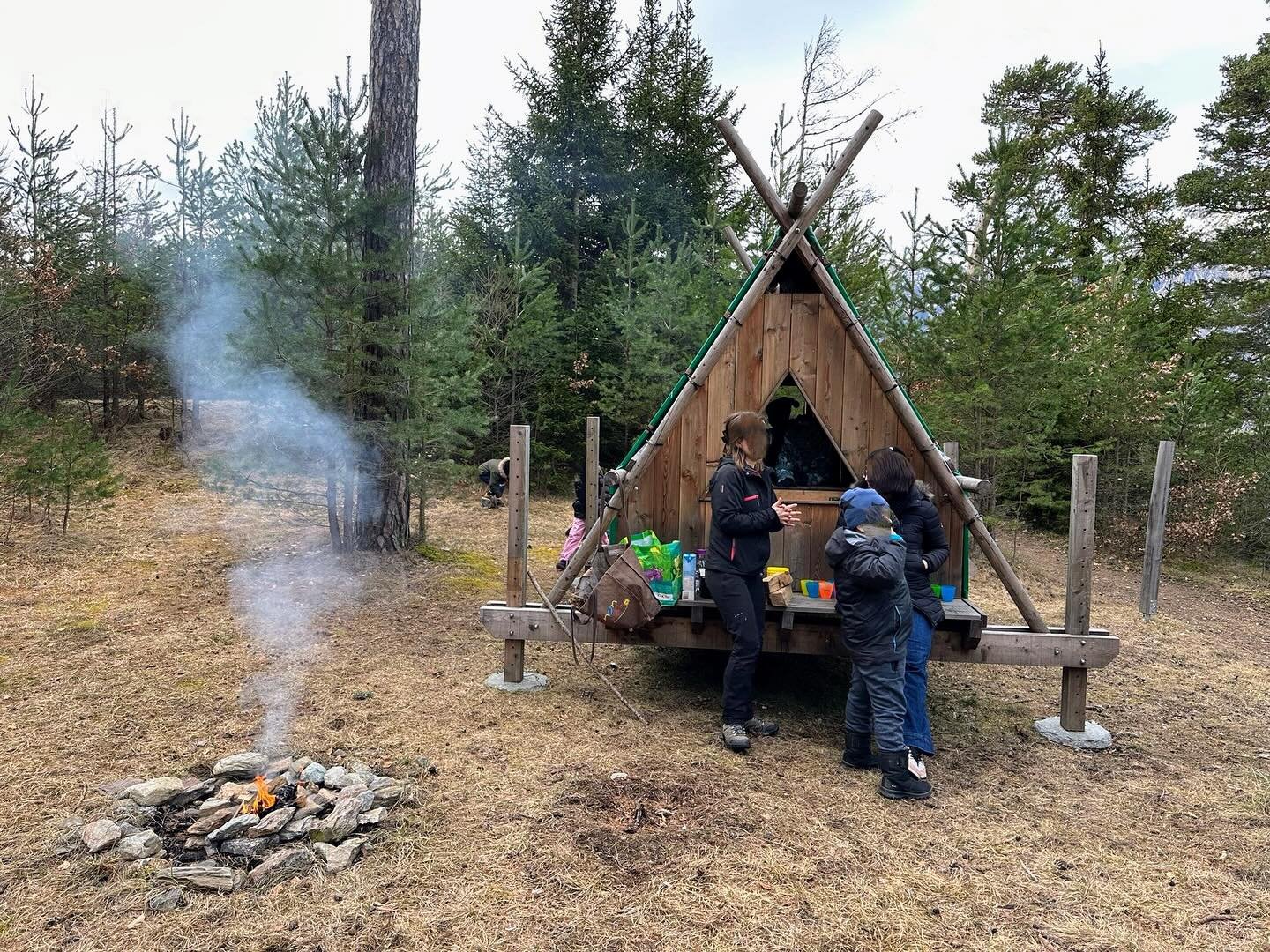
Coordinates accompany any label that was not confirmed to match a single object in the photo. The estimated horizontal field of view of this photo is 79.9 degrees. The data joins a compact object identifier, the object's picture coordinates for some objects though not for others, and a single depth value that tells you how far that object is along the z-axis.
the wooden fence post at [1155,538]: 8.52
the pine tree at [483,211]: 16.81
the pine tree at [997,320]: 9.32
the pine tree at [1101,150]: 18.59
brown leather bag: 4.54
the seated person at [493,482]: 13.15
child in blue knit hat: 3.86
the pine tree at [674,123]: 18.20
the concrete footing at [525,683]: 5.26
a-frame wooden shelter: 4.77
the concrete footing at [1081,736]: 4.77
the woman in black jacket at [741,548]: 4.29
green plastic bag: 4.84
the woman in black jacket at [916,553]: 4.19
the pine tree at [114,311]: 14.54
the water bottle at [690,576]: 4.83
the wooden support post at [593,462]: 5.96
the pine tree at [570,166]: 17.41
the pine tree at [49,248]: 12.47
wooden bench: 4.68
